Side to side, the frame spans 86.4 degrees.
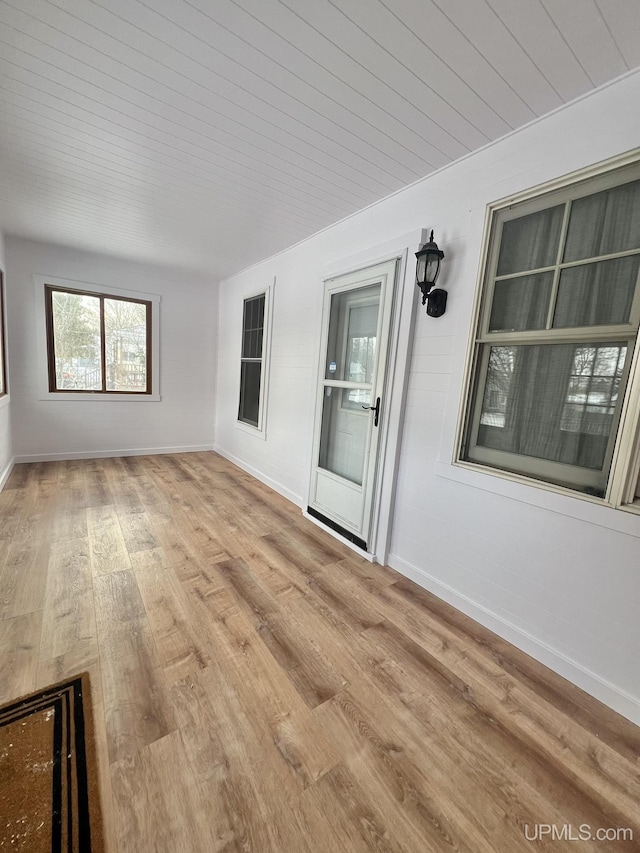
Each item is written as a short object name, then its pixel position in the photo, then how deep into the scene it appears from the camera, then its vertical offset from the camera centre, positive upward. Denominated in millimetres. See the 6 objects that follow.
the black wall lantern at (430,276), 2078 +639
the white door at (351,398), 2596 -201
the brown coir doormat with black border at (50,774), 989 -1384
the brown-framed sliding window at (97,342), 4473 +185
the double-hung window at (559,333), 1570 +283
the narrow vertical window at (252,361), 4430 +83
